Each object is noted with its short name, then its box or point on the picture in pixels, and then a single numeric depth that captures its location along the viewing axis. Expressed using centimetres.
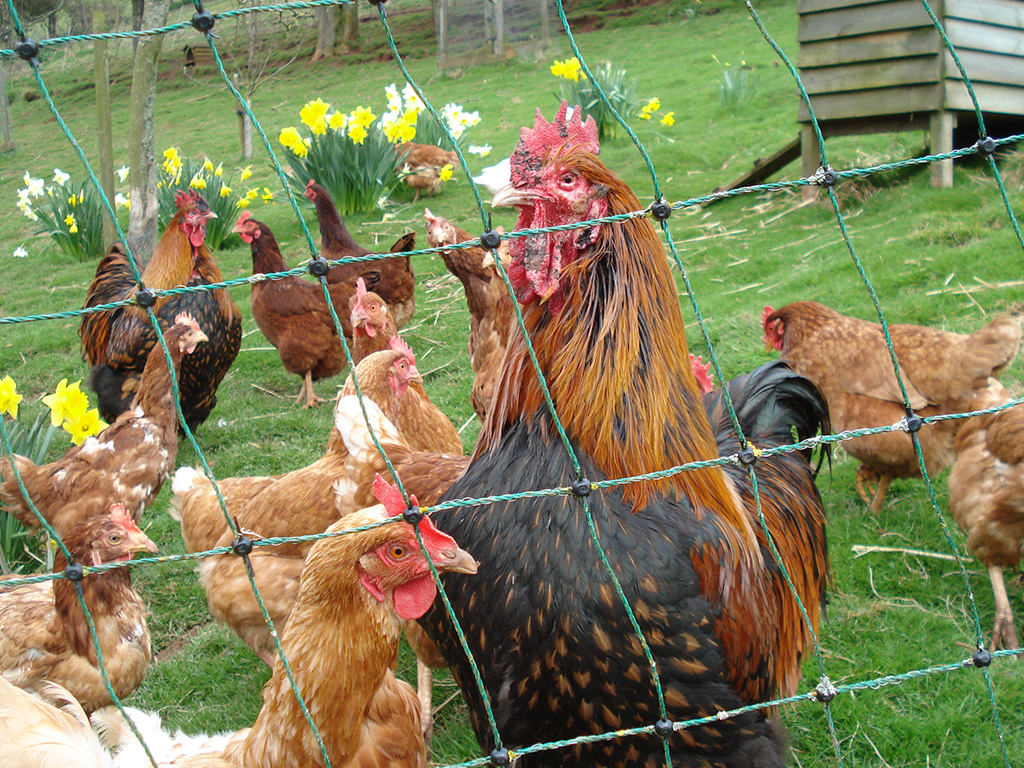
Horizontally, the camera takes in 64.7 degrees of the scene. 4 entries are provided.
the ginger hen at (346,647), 228
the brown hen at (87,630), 319
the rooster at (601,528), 209
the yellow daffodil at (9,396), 353
